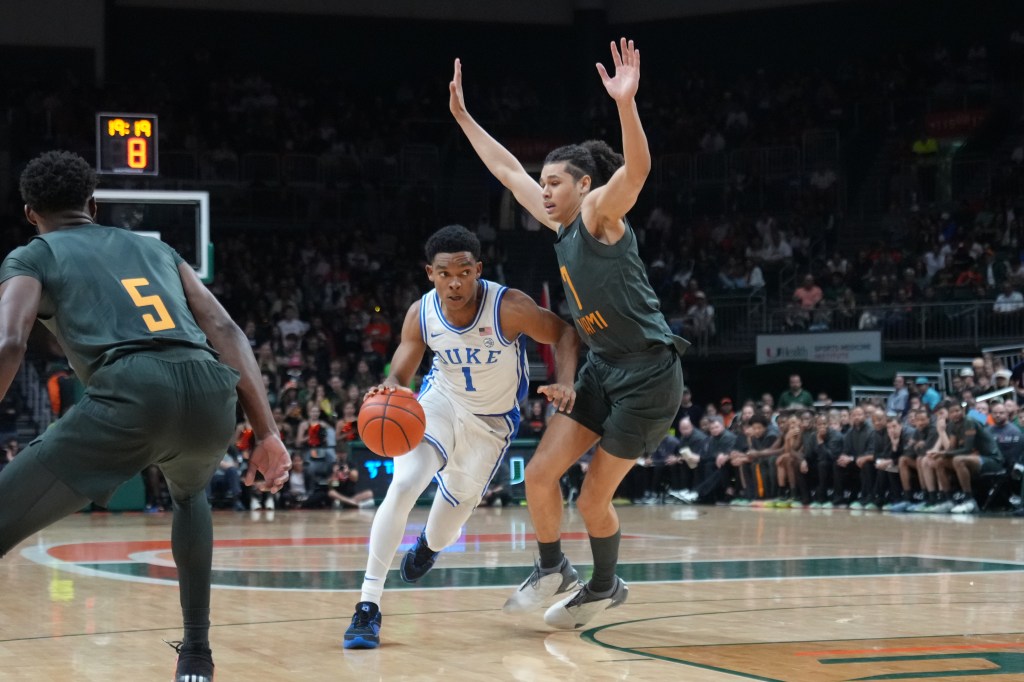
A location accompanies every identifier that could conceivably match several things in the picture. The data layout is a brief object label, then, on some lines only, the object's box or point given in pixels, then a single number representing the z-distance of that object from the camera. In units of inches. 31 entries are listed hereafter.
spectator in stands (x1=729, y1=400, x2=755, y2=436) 726.5
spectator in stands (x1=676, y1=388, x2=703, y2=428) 797.2
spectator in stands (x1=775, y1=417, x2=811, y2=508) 687.1
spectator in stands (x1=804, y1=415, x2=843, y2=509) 674.2
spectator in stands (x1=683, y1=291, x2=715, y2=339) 929.5
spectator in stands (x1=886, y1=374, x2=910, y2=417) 705.6
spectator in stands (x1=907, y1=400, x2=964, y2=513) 599.5
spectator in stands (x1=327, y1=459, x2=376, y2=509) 677.9
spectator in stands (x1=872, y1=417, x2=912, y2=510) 639.1
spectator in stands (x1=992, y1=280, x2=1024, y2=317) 794.8
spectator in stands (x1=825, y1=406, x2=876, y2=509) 655.8
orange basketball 224.1
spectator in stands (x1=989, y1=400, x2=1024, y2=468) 589.3
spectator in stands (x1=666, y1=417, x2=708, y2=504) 740.0
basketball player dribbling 240.2
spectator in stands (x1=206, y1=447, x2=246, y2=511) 663.8
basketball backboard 529.3
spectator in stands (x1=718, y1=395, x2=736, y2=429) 775.7
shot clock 529.0
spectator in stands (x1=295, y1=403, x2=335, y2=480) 685.3
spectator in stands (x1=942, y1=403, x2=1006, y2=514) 590.2
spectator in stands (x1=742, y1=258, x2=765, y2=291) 952.3
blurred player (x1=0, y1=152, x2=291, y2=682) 155.5
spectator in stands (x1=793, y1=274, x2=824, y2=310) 895.1
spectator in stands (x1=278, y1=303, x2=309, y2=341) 891.4
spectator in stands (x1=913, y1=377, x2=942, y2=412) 686.0
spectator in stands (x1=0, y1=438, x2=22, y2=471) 643.5
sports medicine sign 834.2
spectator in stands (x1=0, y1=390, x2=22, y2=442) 744.0
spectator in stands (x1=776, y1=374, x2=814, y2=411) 752.3
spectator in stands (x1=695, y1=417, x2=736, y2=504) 728.3
